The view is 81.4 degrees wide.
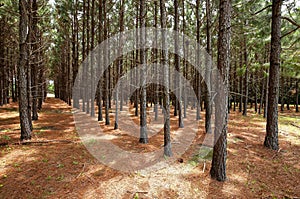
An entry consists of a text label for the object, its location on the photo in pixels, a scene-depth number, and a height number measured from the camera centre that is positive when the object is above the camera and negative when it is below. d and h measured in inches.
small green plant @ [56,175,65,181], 201.3 -94.4
